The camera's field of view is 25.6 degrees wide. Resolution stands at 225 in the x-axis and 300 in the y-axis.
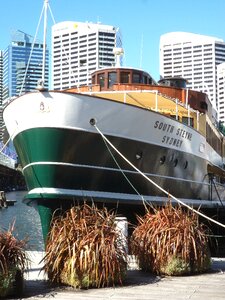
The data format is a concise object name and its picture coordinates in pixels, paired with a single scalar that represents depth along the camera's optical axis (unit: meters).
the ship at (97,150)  12.12
